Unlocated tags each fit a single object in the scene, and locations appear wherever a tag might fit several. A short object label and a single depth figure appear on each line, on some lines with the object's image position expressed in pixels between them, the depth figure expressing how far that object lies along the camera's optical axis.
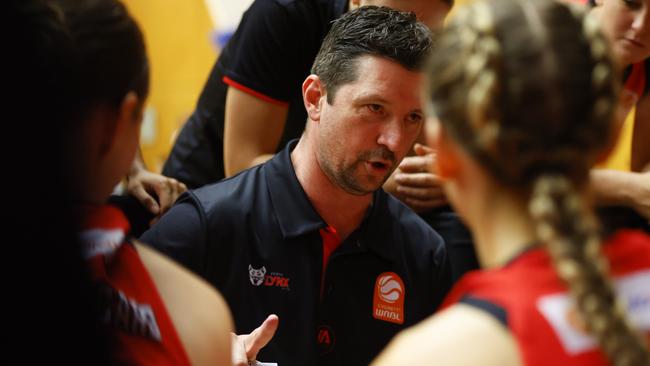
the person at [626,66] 5.10
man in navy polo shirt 4.85
